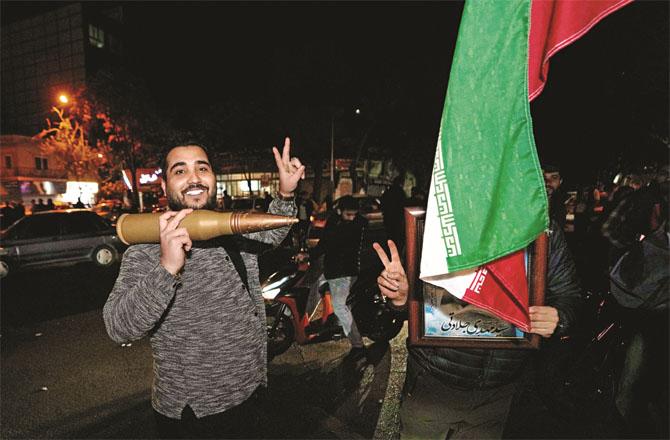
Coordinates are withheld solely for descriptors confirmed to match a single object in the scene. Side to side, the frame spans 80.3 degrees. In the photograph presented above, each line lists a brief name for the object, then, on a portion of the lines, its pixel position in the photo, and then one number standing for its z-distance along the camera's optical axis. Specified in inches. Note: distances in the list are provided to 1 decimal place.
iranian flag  48.1
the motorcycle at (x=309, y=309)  203.2
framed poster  69.7
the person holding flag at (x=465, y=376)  77.4
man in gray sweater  74.3
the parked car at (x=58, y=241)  401.1
